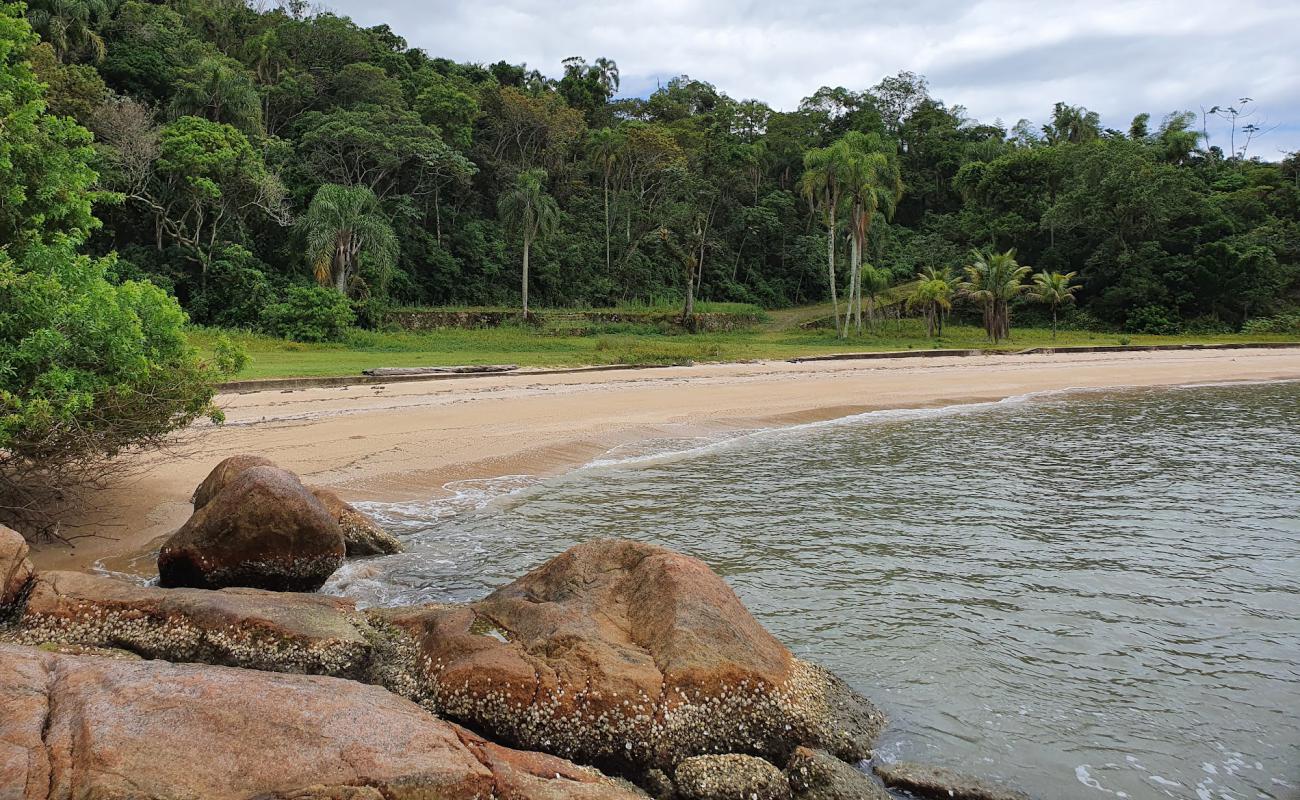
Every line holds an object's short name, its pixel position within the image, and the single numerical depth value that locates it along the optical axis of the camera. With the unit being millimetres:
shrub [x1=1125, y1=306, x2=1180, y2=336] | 48844
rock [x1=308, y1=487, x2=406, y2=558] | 8312
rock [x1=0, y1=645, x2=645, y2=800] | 3148
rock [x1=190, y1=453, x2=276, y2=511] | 7926
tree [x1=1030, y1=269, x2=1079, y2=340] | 44969
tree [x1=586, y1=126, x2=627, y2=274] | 54219
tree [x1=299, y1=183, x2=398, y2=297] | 36594
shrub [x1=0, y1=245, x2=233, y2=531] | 7500
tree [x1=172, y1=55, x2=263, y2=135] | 40125
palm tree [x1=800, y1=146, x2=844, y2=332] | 42969
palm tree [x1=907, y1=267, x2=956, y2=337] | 44000
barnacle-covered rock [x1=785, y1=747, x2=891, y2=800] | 4145
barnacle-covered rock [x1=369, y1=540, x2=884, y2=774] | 4285
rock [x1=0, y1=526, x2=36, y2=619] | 5184
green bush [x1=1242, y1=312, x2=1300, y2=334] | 47062
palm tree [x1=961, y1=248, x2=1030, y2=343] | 43125
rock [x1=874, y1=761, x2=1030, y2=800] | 4375
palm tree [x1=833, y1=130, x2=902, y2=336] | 42469
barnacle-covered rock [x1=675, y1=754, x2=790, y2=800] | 4043
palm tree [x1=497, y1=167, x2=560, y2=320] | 43406
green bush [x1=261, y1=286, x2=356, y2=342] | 32781
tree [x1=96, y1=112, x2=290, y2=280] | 34656
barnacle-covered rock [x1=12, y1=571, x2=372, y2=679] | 4910
